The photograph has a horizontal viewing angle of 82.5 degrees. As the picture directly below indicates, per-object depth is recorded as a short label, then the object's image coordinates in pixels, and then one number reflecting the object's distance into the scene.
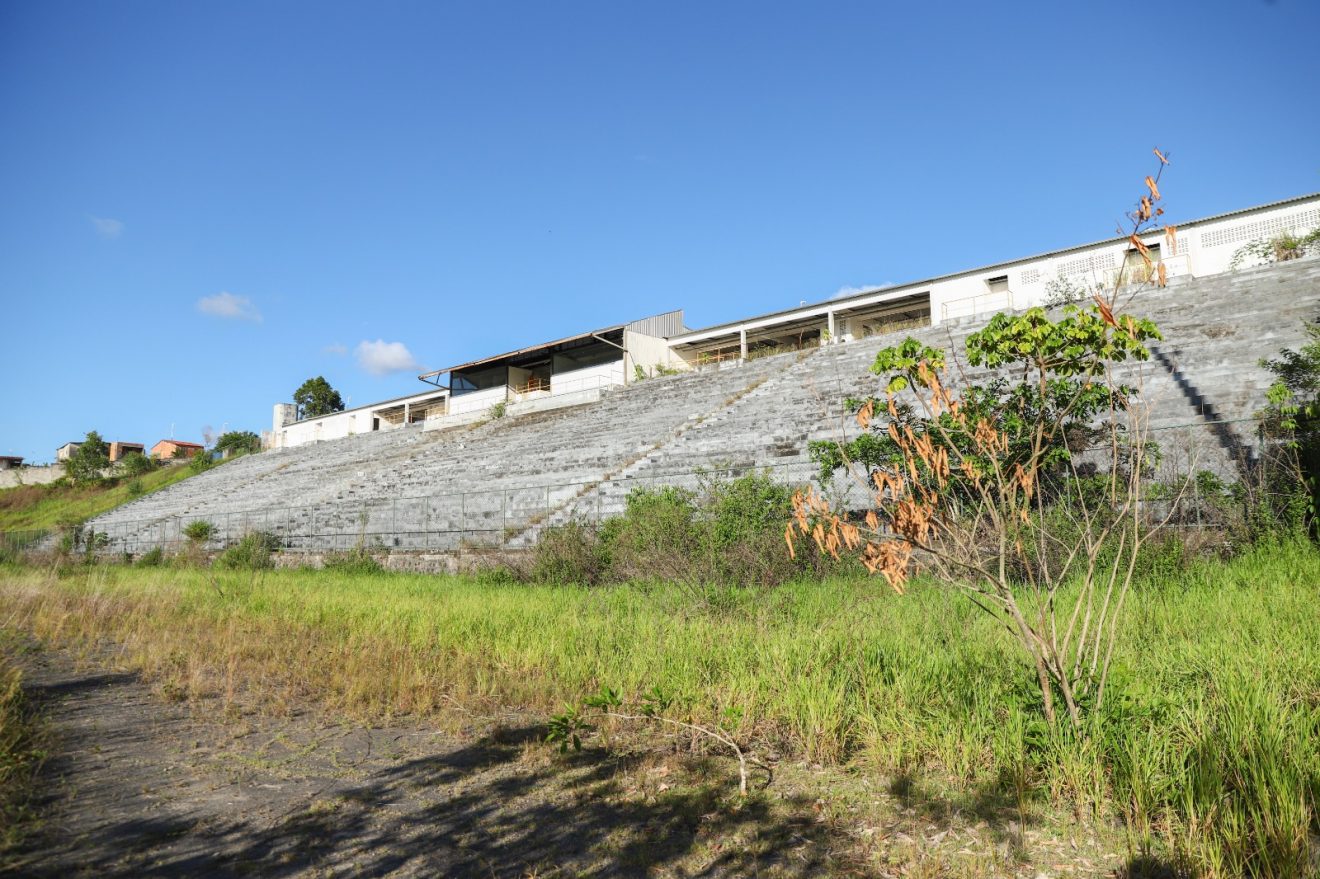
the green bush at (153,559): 20.06
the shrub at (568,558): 12.34
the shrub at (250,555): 18.02
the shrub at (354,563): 16.17
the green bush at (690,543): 10.48
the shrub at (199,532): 22.10
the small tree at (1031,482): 3.57
